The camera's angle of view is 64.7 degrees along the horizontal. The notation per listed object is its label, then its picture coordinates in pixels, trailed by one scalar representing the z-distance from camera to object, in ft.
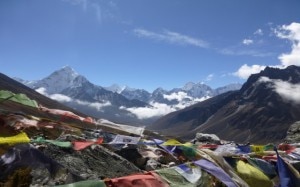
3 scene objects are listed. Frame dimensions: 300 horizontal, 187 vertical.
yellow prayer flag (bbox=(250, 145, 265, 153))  39.64
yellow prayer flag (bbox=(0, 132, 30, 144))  19.73
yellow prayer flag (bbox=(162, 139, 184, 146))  31.27
